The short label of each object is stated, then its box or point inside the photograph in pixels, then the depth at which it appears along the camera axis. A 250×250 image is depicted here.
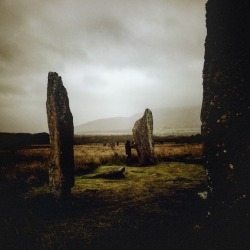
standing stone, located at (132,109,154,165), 12.80
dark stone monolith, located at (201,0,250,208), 3.30
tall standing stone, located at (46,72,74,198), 6.09
